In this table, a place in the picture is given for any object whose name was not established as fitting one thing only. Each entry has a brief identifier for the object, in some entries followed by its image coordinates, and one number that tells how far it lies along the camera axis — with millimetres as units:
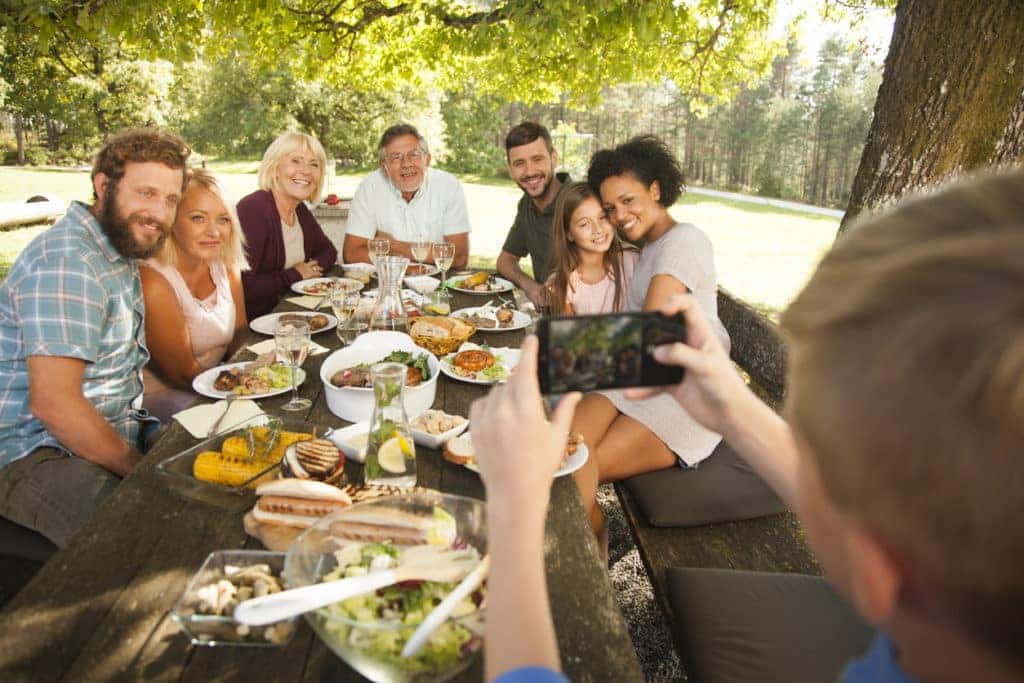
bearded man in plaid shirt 2156
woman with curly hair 2689
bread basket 2809
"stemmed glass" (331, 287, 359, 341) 2783
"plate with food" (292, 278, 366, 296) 4129
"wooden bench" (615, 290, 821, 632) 2195
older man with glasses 5469
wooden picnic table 1136
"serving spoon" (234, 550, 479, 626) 1061
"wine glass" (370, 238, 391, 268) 4328
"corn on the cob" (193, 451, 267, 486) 1669
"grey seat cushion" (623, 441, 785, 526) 2373
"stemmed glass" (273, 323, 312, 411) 2188
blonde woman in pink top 2904
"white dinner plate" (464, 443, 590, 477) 1789
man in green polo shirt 4926
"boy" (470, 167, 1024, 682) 514
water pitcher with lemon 1702
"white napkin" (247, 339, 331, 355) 2828
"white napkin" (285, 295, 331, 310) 3831
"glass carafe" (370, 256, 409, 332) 2686
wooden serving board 1419
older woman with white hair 4402
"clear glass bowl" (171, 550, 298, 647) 1144
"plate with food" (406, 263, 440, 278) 4789
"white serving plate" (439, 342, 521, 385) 2527
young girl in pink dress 3713
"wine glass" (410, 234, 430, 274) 4605
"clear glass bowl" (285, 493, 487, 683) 1005
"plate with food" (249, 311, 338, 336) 3146
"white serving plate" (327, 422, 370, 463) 1834
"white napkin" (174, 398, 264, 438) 1965
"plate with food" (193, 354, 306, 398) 2330
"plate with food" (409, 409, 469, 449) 1921
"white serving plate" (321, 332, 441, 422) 2109
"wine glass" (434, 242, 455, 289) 4242
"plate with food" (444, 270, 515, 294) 4348
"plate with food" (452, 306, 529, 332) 3332
